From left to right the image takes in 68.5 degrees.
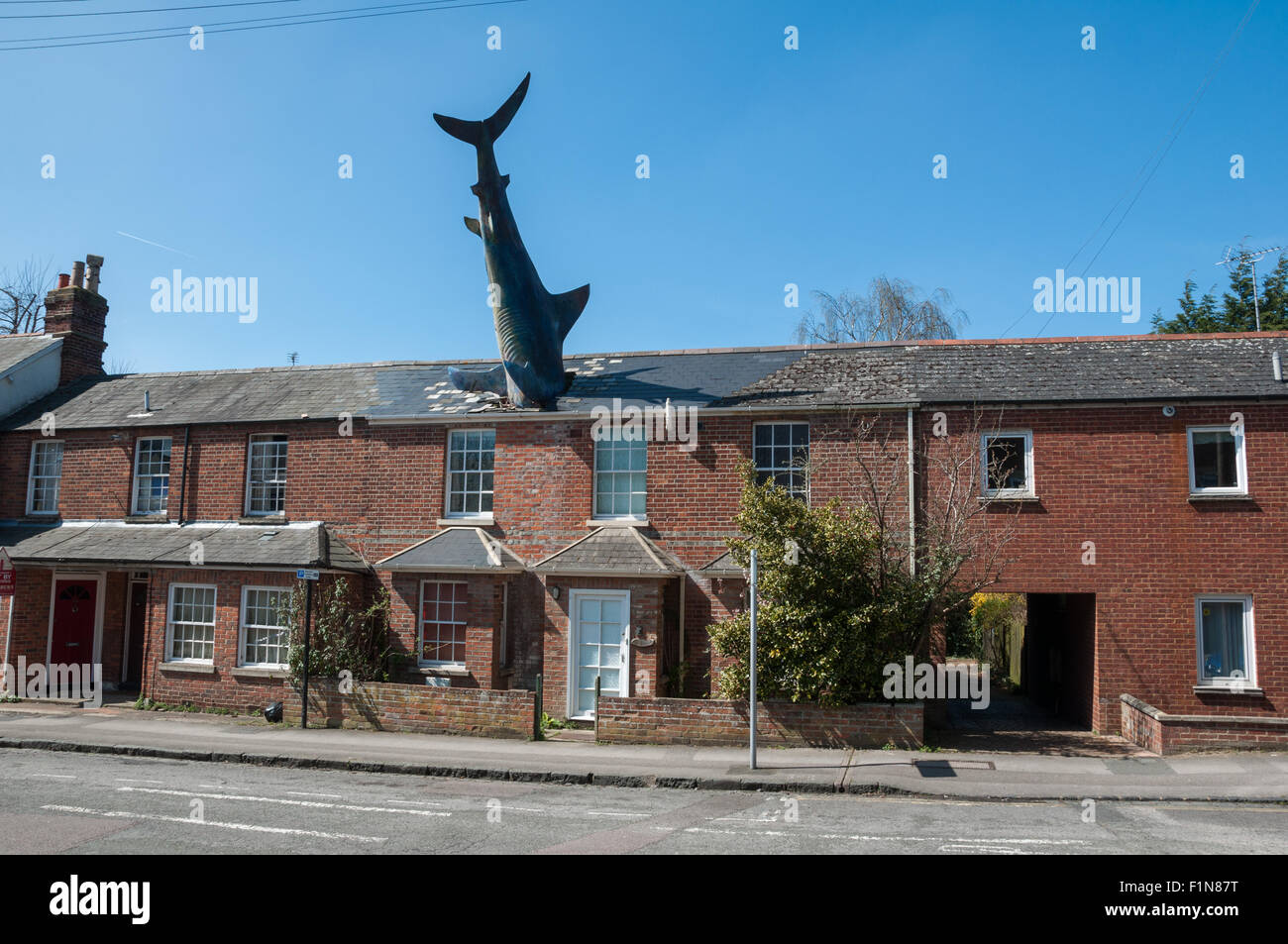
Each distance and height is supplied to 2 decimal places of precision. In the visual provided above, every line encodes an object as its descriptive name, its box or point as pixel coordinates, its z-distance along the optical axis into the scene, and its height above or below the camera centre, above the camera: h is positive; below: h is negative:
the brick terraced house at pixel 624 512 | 15.73 +1.11
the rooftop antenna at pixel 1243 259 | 30.18 +10.67
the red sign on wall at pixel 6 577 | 18.23 -0.27
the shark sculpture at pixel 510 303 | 19.25 +5.49
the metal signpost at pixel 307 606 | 16.61 -0.71
